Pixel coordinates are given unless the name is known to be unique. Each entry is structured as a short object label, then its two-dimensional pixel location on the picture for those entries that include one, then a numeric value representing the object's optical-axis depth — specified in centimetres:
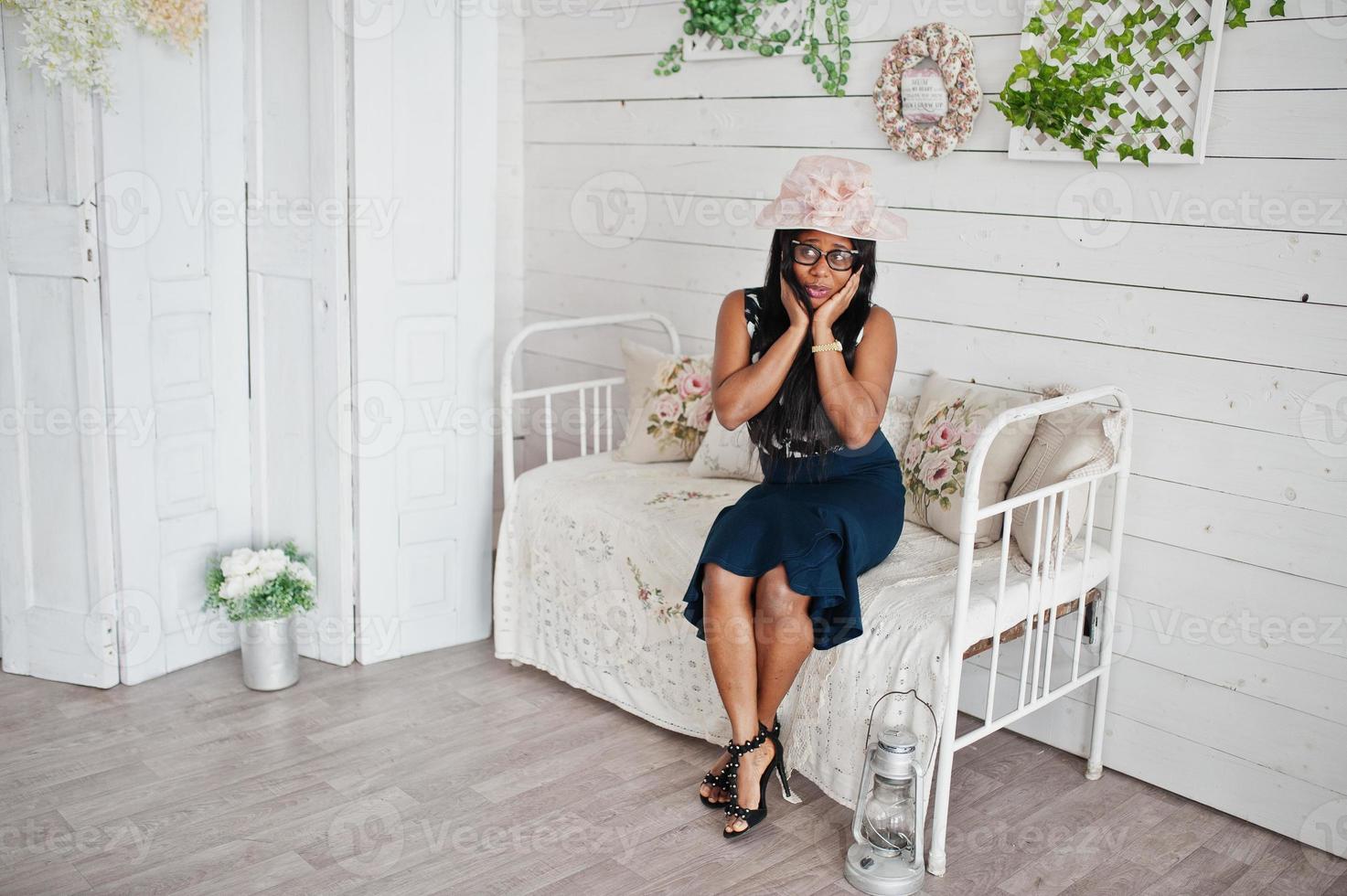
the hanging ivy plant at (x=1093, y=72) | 240
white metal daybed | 227
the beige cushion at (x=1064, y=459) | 242
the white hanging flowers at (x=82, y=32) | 263
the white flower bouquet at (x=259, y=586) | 294
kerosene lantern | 217
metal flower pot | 295
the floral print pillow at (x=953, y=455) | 254
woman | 233
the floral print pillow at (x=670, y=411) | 314
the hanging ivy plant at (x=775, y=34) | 295
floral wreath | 268
